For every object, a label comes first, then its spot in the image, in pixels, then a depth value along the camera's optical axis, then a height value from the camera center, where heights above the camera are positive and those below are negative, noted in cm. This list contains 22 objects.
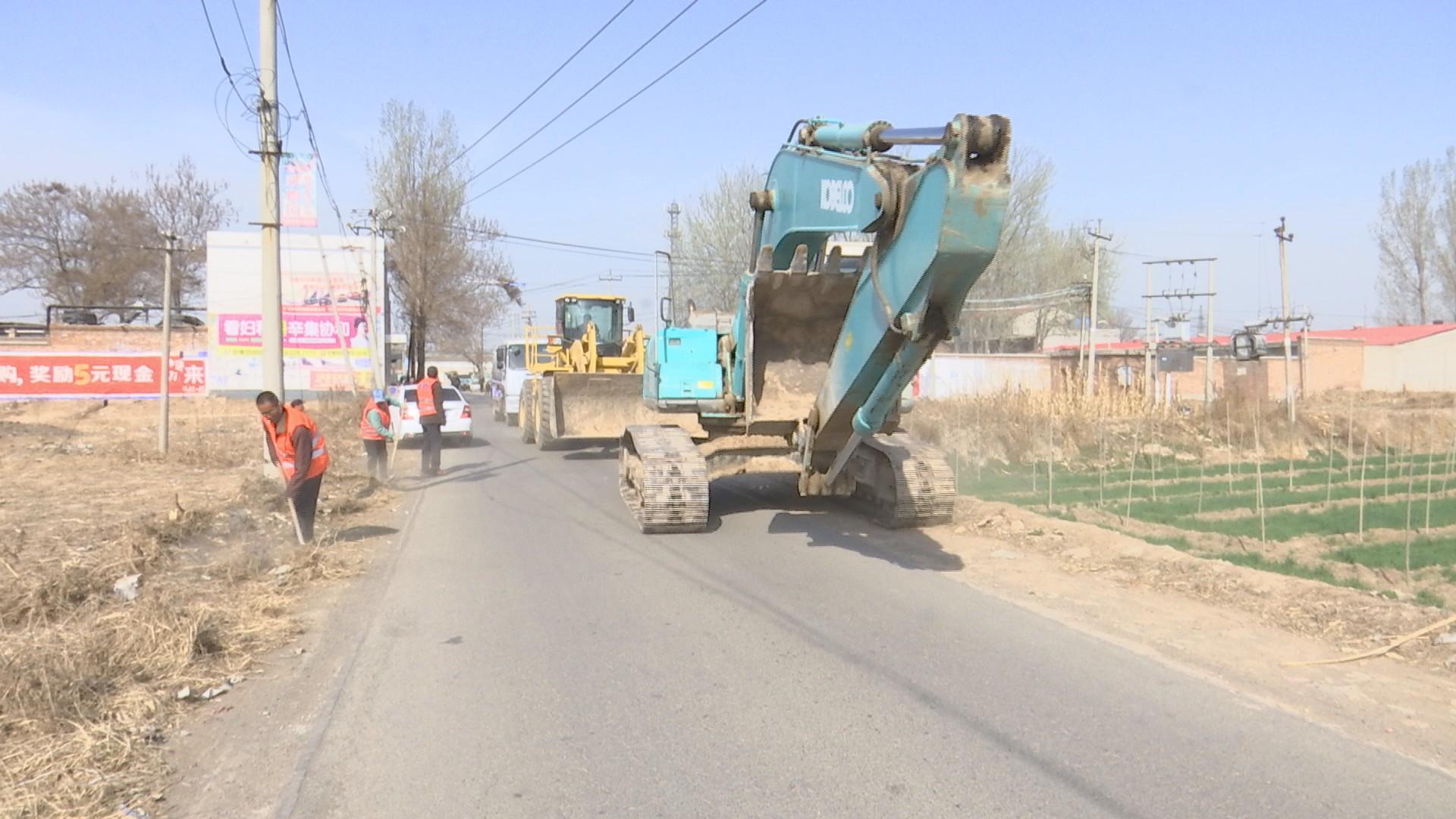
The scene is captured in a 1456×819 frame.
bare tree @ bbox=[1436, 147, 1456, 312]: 5462 +727
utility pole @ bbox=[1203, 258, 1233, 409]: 2775 +54
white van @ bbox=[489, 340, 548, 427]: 3147 -9
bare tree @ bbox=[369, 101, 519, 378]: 4072 +568
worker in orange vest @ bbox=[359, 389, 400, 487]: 1545 -88
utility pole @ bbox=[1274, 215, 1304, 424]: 2764 +344
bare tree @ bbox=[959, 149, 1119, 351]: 3828 +468
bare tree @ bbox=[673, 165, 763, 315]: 3784 +488
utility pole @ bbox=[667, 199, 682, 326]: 3894 +567
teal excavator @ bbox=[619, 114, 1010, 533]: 637 +42
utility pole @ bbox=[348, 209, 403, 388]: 3628 +319
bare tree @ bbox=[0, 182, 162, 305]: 4747 +626
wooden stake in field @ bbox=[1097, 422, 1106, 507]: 1388 -132
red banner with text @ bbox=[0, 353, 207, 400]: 3125 -5
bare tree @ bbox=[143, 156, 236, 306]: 4969 +797
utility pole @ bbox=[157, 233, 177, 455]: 1847 +51
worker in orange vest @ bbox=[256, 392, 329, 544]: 959 -73
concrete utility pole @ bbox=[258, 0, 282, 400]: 1352 +244
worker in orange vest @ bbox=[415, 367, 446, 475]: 1662 -65
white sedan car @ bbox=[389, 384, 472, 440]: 2186 -86
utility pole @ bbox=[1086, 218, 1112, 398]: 2490 +168
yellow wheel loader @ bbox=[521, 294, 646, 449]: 1884 +6
